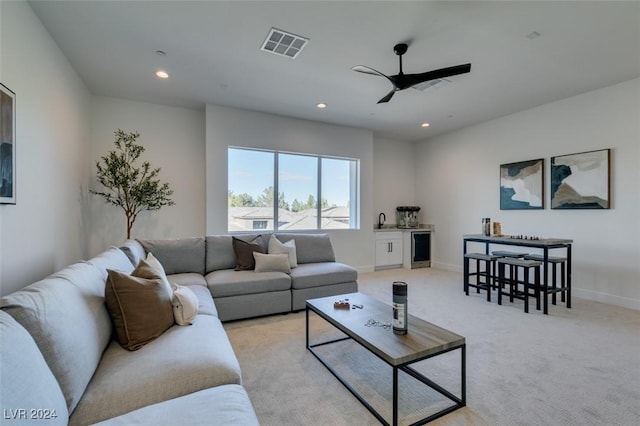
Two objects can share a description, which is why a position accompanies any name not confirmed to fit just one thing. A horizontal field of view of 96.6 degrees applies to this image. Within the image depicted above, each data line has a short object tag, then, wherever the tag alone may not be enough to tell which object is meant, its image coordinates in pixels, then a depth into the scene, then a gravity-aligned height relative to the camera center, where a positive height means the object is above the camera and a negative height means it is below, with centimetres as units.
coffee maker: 648 -10
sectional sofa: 87 -68
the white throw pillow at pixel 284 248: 367 -48
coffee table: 157 -79
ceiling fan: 255 +128
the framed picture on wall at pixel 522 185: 443 +44
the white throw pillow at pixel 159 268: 190 -46
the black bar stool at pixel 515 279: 340 -87
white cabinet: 588 -77
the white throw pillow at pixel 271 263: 339 -62
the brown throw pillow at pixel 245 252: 348 -50
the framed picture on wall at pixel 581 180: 375 +45
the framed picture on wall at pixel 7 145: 196 +47
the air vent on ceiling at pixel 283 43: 269 +167
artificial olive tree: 393 +43
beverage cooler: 610 -81
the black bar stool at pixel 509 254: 395 -60
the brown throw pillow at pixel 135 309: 155 -56
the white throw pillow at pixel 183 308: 183 -63
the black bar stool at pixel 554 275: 352 -85
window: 483 +37
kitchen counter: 596 -36
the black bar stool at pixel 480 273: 393 -86
